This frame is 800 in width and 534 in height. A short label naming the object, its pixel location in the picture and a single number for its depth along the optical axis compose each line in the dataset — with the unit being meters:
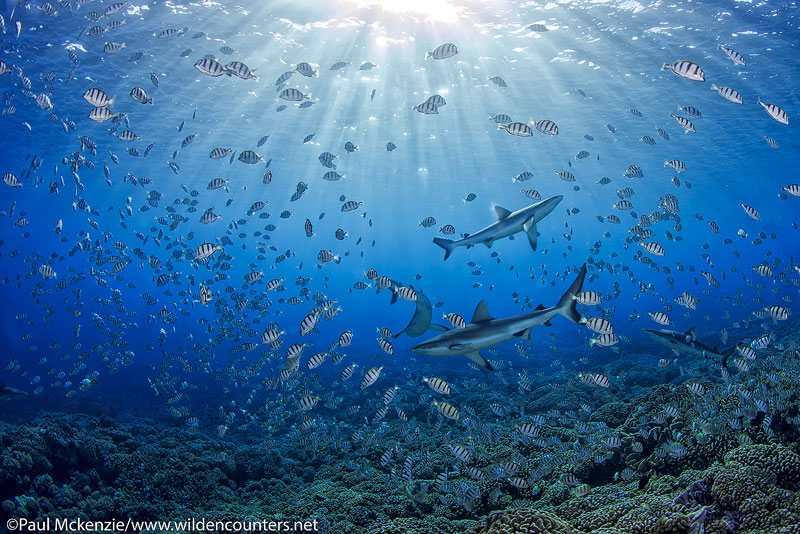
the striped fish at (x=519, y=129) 8.20
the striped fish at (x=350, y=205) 12.83
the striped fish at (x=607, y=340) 7.55
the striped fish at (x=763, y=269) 10.22
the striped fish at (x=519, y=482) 6.19
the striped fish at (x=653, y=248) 9.48
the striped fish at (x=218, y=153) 11.35
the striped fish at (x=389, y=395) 7.62
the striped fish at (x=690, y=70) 6.82
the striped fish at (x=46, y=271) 11.40
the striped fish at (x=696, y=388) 7.25
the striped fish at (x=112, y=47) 9.83
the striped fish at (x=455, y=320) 7.05
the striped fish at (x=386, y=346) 8.31
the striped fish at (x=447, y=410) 6.10
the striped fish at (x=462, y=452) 6.06
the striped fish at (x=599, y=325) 6.64
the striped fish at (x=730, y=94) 7.44
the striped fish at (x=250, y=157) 10.43
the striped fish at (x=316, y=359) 8.05
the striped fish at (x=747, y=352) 7.48
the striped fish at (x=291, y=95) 10.09
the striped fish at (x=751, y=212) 10.02
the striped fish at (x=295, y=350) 7.82
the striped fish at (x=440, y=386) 6.34
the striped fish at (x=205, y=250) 8.87
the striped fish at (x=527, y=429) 6.68
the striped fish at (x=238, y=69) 8.08
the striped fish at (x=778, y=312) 8.29
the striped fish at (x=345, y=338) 8.68
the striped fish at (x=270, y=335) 8.25
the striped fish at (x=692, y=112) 9.82
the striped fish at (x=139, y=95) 8.64
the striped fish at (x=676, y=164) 10.75
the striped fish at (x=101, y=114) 7.99
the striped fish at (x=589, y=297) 7.37
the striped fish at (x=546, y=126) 8.52
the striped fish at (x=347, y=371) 8.73
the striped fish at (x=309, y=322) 7.73
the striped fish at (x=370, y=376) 7.20
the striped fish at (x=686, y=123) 9.32
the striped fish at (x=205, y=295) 9.07
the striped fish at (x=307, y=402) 7.64
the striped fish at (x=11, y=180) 10.41
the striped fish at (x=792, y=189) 9.20
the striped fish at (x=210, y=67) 7.65
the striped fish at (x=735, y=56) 7.75
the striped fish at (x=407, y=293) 7.68
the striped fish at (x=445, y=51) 8.95
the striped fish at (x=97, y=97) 7.59
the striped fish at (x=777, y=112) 6.89
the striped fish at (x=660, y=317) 9.17
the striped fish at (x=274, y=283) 11.63
